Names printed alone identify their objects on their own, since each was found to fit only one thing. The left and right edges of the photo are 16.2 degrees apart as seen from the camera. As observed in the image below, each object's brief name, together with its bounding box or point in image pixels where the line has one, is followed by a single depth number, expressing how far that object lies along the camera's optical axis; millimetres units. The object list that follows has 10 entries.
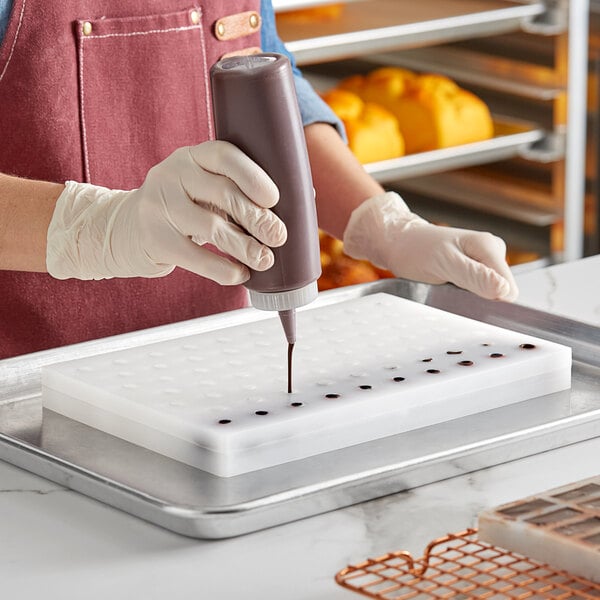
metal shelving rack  5653
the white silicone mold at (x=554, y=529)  1645
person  2667
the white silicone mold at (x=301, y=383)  2148
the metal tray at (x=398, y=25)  5403
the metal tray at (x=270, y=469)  1926
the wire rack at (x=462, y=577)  1641
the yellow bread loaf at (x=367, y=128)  5575
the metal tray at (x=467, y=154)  5754
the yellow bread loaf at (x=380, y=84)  5985
